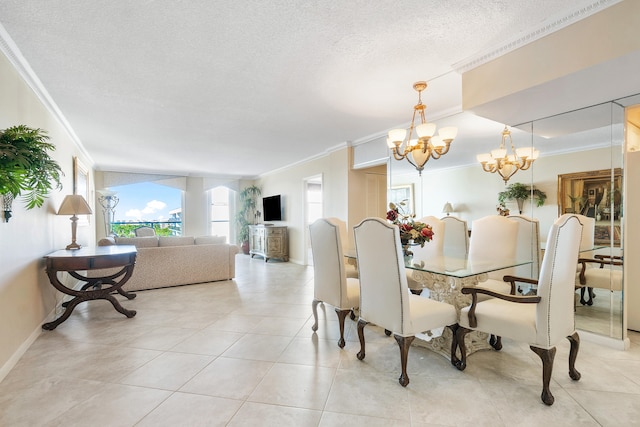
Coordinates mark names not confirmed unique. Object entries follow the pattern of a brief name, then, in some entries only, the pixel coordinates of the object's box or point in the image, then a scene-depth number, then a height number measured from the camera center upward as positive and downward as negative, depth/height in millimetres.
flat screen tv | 7926 +84
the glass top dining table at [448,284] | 2330 -573
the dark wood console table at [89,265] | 3023 -533
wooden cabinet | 7449 -746
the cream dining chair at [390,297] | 2033 -608
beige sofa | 4575 -765
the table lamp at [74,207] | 3550 +70
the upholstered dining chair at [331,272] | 2598 -535
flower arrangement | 2723 -192
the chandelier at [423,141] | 2852 +668
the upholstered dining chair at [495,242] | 2996 -328
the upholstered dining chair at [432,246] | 3285 -411
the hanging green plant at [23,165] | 1824 +309
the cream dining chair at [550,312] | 1814 -635
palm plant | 9062 -16
